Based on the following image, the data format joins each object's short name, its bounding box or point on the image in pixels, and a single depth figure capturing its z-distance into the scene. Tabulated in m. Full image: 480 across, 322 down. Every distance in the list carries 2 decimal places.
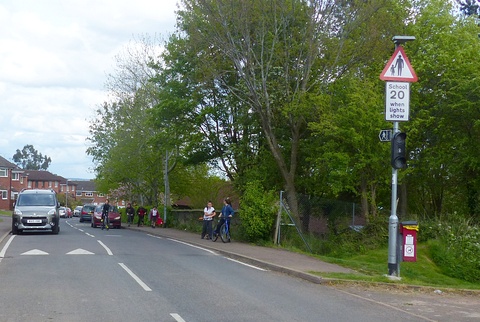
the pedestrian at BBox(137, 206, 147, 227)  44.15
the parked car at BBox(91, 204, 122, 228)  43.05
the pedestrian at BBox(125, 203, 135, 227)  45.41
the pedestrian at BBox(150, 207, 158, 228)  40.97
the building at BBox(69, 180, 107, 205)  155.25
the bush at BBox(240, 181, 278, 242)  24.03
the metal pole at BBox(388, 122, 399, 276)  14.23
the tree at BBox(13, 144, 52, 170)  168.50
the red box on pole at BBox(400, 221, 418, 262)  14.34
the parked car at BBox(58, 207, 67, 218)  83.19
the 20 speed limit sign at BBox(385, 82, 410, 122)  14.59
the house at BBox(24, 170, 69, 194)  133.12
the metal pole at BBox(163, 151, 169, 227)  42.03
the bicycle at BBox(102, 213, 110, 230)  39.24
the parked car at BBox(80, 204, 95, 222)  61.94
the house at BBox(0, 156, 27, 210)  91.44
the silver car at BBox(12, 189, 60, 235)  28.98
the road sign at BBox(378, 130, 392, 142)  14.48
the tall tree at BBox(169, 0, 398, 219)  25.36
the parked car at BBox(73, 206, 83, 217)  92.81
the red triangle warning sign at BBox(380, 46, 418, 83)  14.53
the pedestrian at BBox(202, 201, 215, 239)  26.47
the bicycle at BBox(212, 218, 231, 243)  24.91
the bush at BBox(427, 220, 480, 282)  17.97
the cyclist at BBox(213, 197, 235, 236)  24.97
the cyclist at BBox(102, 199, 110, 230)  39.03
